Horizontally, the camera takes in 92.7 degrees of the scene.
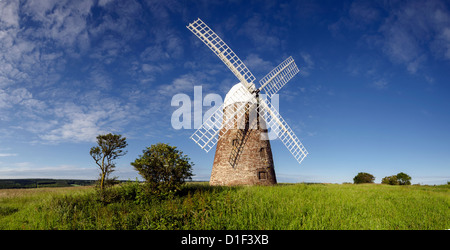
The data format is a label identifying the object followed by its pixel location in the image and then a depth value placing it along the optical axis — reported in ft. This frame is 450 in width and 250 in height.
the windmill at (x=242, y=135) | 52.85
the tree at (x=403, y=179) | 113.94
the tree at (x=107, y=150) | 37.88
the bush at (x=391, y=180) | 116.16
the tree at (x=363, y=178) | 136.87
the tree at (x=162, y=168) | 37.27
